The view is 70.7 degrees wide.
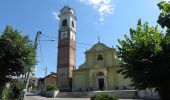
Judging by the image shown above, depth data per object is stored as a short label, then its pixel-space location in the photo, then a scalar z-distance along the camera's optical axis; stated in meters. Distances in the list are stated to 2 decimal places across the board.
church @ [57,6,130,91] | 21.99
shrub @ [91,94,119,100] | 7.55
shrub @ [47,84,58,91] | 19.26
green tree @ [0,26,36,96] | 8.52
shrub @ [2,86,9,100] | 9.18
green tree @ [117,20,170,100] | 6.85
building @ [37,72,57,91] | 32.90
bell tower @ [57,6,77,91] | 23.25
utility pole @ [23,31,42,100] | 8.26
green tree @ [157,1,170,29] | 3.49
